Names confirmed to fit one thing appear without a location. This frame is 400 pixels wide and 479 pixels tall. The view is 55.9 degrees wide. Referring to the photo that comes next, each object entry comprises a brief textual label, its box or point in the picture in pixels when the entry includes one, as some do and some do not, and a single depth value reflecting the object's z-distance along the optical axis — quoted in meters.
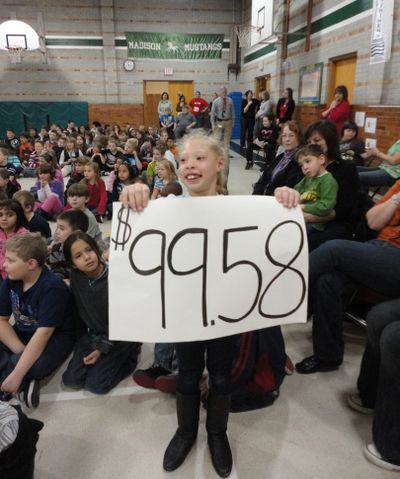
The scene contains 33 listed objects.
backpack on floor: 1.94
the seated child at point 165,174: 4.72
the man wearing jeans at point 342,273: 1.91
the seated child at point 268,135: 8.02
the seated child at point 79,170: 5.40
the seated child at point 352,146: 4.82
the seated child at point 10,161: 5.36
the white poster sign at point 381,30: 5.86
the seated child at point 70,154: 7.63
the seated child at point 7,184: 4.33
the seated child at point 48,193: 4.78
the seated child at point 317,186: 2.57
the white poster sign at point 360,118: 6.78
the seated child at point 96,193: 4.93
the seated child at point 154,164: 5.50
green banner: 14.52
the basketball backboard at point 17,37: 11.78
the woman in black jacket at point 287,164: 3.17
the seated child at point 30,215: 3.46
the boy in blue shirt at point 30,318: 2.02
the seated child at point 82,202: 3.45
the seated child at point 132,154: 6.49
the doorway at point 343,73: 7.46
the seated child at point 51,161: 5.17
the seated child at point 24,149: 9.45
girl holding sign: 1.46
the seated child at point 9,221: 2.97
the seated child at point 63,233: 3.00
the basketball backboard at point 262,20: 10.12
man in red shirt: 12.19
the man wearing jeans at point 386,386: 1.51
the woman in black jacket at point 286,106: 8.77
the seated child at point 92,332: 2.12
